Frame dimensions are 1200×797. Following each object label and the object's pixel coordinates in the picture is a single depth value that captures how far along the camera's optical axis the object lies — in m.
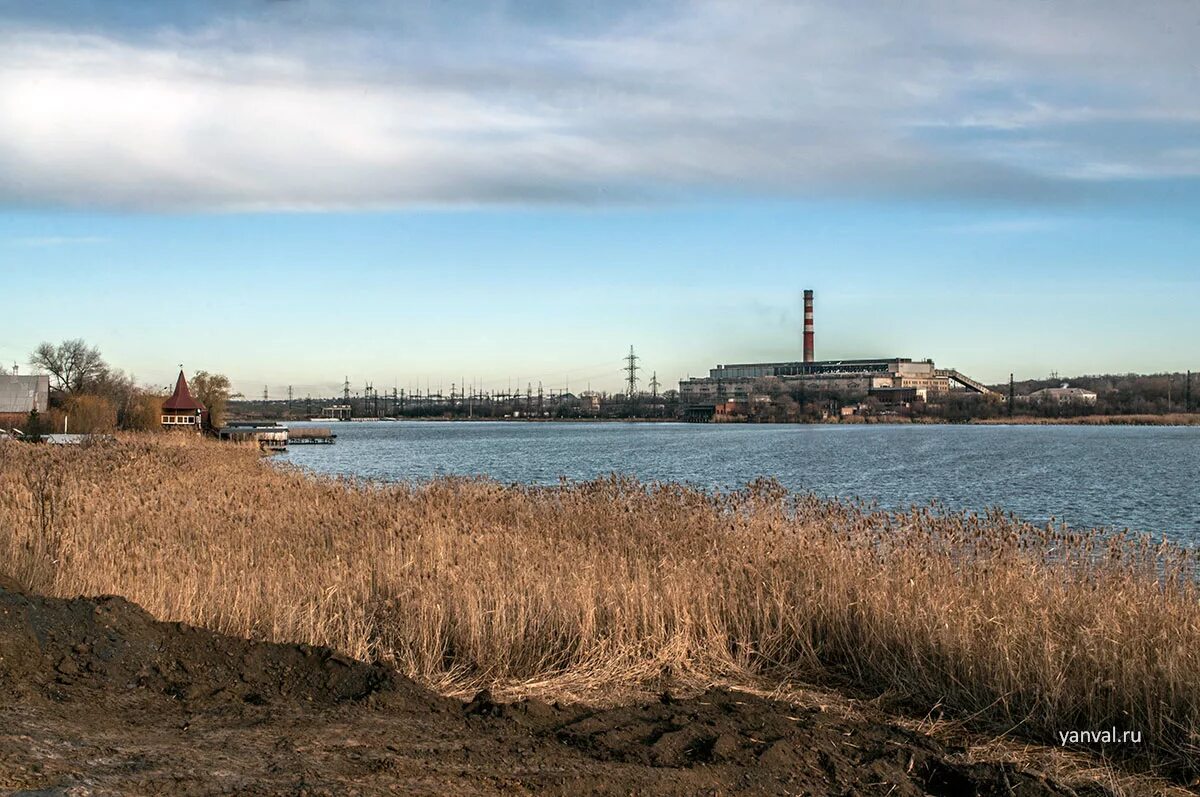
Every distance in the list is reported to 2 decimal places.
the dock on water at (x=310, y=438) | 92.94
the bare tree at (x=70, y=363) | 97.00
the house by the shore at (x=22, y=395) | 71.38
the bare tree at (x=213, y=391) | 95.94
